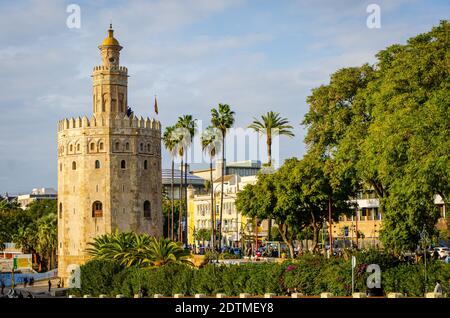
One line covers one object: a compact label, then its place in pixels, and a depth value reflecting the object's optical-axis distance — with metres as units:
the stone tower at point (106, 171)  91.31
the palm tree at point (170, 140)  104.56
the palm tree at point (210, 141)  98.06
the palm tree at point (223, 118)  92.50
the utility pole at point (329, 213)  67.92
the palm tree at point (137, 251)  68.06
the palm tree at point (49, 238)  111.62
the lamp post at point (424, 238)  46.25
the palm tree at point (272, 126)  93.88
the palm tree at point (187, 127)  102.02
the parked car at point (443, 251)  70.19
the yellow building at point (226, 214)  123.62
